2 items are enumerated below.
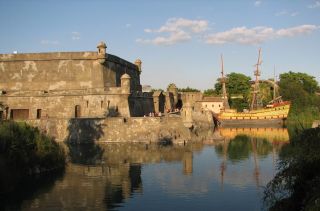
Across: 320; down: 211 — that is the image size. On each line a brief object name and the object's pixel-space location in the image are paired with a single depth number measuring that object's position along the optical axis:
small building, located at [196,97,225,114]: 69.62
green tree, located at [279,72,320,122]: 57.66
